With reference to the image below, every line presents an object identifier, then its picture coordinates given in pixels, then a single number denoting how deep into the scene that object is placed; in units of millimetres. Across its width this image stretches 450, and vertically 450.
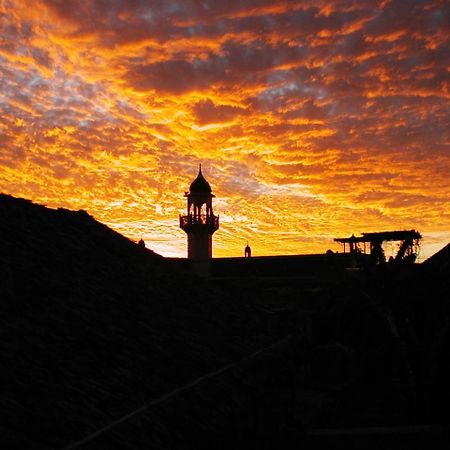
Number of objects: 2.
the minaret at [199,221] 38094
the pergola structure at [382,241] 12820
